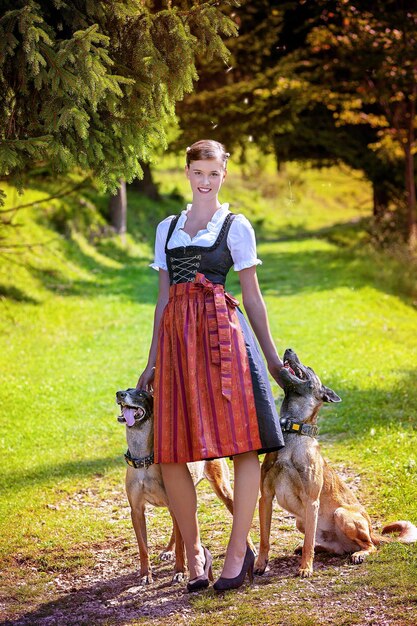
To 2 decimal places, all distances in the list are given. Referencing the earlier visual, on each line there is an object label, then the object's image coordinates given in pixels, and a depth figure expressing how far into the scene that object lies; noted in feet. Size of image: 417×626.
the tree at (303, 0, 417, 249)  62.75
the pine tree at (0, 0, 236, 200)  19.76
